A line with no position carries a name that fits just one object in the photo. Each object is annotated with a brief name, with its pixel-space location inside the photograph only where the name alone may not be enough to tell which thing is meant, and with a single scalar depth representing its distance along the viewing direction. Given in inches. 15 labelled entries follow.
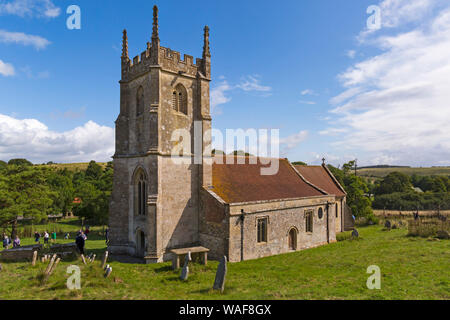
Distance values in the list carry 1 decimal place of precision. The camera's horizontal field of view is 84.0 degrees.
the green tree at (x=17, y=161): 3585.6
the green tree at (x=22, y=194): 1043.3
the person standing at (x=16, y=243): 875.7
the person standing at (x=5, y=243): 874.3
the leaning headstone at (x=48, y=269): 482.8
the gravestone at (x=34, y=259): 595.7
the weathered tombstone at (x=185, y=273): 538.7
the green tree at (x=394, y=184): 2421.3
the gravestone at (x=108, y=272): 509.6
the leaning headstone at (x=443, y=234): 912.8
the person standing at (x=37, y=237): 1059.3
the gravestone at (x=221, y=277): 451.2
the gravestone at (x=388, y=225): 1197.1
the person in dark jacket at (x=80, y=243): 685.3
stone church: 695.1
